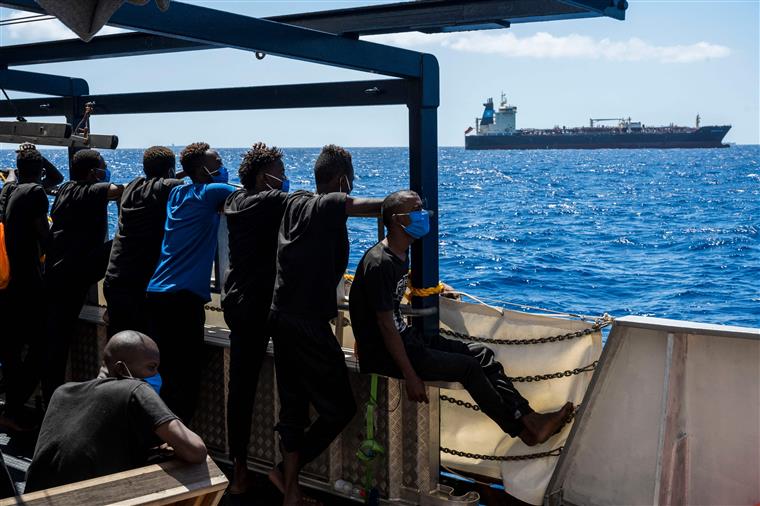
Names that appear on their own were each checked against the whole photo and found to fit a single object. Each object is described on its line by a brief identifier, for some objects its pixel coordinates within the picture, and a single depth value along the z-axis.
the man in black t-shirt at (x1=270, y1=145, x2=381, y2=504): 5.02
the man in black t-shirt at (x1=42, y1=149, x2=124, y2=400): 6.43
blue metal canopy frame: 4.81
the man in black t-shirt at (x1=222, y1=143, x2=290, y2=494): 5.39
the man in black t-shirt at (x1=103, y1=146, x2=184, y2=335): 6.04
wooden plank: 3.29
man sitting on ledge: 4.96
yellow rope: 5.50
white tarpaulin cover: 5.50
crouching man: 3.74
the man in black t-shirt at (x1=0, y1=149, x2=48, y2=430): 6.71
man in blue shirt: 5.73
